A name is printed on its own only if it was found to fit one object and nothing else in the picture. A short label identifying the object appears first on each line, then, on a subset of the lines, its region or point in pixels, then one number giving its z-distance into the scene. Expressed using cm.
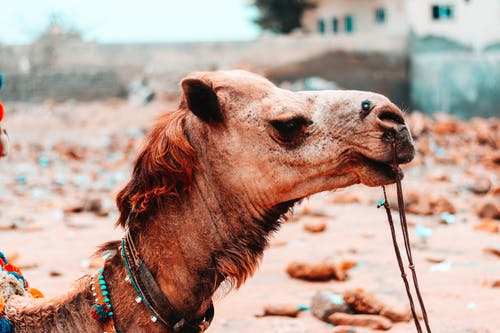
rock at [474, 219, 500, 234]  696
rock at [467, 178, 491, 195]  991
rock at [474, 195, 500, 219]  770
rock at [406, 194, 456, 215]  815
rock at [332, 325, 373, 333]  412
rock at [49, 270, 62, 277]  576
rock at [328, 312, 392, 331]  420
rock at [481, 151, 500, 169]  1312
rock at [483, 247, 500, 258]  592
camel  228
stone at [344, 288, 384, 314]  438
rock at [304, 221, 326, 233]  756
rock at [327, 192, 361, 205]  950
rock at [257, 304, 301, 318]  459
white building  2603
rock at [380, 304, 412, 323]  427
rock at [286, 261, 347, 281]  543
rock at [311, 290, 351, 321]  441
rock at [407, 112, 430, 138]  1630
